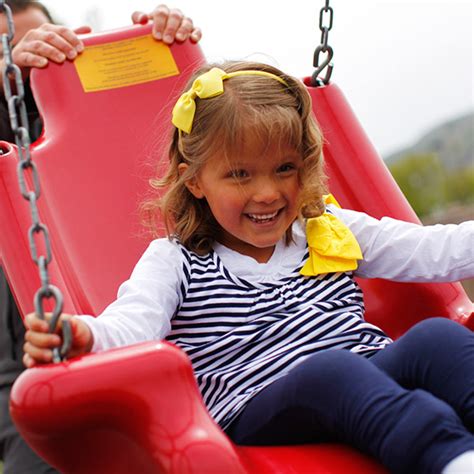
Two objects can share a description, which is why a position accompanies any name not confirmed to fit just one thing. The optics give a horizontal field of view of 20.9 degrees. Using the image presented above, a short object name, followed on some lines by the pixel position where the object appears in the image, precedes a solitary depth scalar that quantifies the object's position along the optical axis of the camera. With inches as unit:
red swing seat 41.6
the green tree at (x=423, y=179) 1389.0
